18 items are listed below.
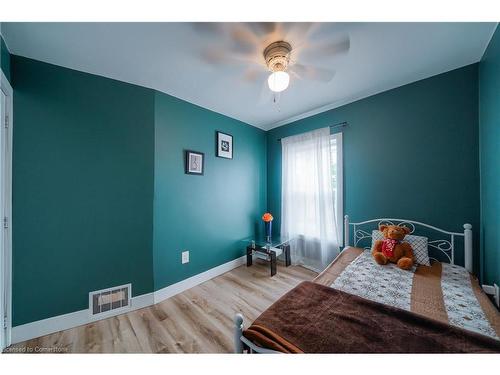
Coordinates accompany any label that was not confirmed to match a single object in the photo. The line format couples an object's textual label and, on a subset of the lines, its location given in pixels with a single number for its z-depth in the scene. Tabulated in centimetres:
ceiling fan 122
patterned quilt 99
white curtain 253
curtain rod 239
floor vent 170
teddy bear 164
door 134
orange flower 284
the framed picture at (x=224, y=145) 260
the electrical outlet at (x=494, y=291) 126
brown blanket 78
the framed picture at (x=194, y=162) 226
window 244
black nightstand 259
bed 80
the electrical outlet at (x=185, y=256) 222
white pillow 169
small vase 290
